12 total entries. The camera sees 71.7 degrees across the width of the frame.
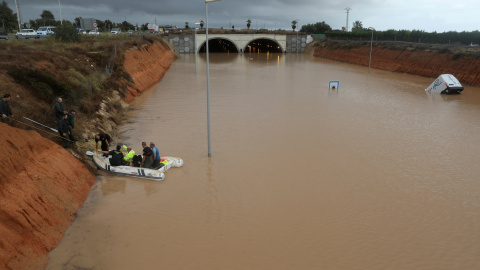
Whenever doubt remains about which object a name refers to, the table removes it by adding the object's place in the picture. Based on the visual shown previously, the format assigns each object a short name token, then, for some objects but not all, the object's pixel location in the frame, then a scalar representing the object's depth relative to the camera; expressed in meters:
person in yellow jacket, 13.84
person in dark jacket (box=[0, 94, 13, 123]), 11.48
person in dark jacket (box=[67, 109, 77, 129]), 13.58
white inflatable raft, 13.07
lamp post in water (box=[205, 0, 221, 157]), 12.97
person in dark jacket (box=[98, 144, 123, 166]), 13.52
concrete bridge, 82.06
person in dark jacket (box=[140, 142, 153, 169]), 13.28
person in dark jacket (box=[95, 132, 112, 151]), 14.24
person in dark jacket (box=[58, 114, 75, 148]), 13.22
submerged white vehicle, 32.34
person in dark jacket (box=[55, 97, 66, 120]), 13.48
